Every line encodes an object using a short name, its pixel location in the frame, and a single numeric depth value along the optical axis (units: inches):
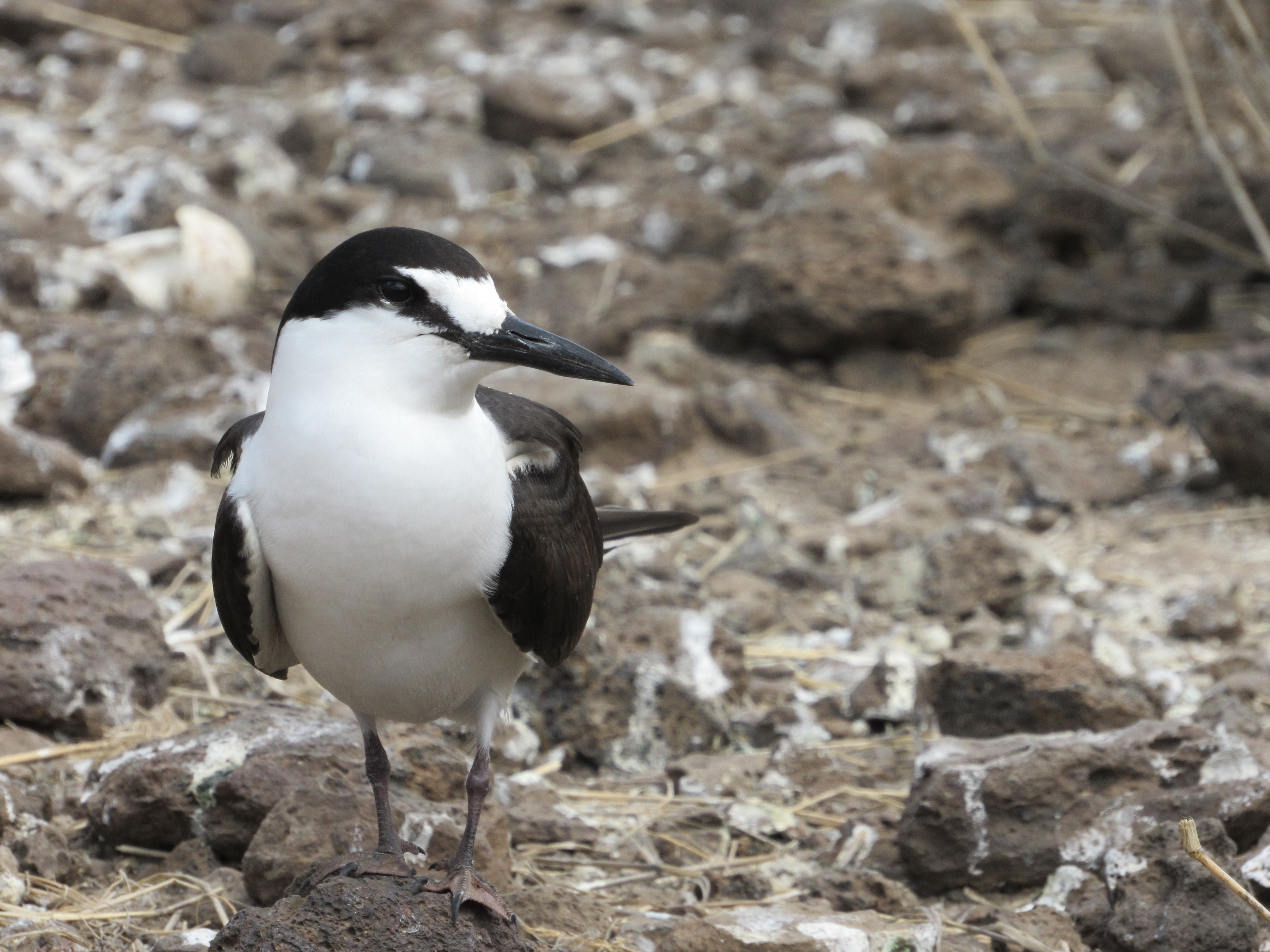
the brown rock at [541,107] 710.5
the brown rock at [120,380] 488.7
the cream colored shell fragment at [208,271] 560.1
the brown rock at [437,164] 674.2
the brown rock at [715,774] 325.7
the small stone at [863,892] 271.9
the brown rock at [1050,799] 275.1
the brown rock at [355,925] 206.1
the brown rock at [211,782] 271.4
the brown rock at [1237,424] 454.3
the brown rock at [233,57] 783.7
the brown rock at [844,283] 568.1
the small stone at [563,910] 256.8
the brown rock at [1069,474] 487.2
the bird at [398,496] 218.5
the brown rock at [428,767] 296.5
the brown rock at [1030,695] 321.4
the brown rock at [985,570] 411.5
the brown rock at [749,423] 534.6
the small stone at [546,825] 302.2
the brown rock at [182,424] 466.9
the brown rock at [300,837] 252.8
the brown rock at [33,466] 428.5
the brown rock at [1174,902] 239.0
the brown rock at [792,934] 240.1
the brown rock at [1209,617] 387.2
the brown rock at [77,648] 301.6
